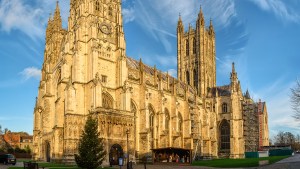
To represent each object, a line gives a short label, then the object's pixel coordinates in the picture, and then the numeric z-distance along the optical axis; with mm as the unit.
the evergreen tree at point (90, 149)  23761
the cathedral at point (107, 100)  35967
